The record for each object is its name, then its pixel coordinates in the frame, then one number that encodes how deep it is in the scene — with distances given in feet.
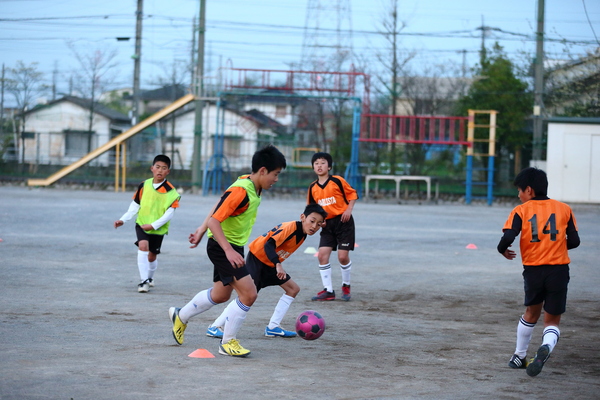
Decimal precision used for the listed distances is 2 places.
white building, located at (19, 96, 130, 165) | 122.01
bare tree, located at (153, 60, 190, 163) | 147.02
